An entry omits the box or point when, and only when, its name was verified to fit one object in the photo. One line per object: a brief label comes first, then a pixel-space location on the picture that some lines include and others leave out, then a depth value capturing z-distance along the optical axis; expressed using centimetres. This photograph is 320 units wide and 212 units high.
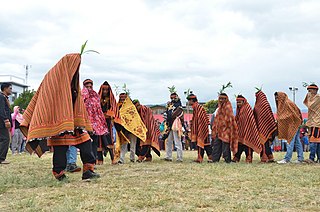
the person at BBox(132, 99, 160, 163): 1016
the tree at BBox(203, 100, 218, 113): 4222
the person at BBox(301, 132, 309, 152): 1798
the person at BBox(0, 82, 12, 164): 912
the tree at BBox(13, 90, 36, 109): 4634
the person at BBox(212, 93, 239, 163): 941
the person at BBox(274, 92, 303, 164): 941
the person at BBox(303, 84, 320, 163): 923
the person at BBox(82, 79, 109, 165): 866
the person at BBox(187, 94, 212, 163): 989
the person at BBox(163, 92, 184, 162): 1016
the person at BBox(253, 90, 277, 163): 973
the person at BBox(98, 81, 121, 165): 931
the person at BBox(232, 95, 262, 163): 953
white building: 6861
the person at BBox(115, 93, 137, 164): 948
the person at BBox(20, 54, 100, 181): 579
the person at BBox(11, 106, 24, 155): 1348
